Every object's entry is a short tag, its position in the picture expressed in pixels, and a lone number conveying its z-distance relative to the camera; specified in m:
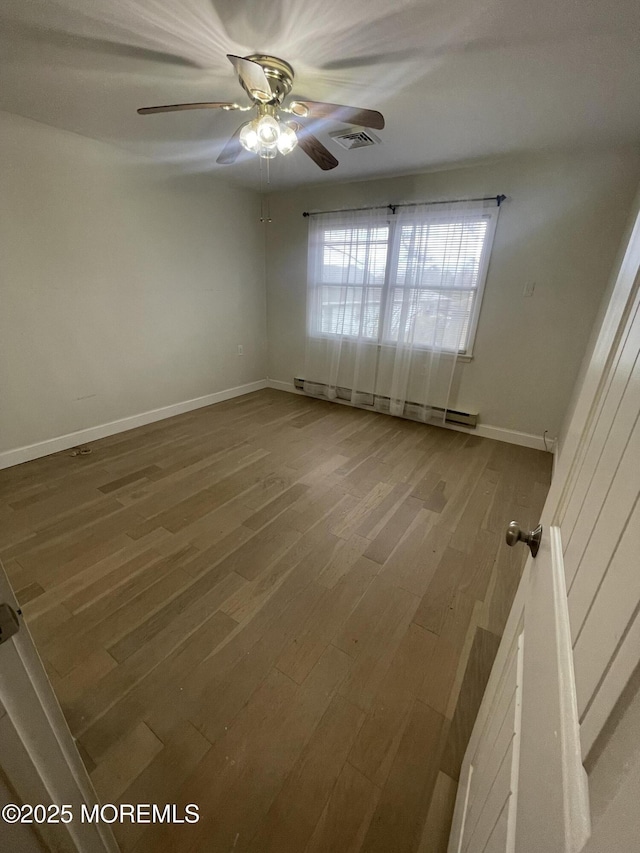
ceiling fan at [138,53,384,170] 1.61
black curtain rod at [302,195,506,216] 2.80
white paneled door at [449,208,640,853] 0.29
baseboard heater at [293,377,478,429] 3.44
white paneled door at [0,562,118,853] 0.48
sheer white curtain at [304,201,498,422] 3.10
